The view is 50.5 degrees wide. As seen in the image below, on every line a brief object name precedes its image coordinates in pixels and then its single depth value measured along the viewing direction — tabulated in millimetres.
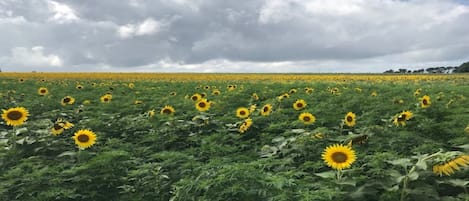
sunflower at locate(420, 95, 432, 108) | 7024
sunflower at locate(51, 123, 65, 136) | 5949
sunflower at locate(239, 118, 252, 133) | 6258
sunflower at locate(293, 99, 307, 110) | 7320
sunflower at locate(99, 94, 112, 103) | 9070
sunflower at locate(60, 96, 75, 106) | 8567
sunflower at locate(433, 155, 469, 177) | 3223
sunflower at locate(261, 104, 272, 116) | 6985
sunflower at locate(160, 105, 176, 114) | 7161
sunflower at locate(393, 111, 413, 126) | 5773
